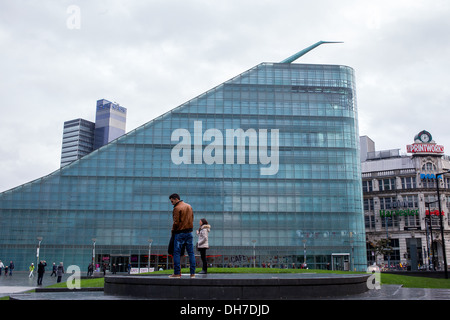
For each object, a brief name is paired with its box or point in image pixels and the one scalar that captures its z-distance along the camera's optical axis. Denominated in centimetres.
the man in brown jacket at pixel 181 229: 1247
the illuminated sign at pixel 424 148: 8725
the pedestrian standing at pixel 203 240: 1486
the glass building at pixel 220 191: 6464
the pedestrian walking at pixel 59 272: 3247
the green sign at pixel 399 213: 8471
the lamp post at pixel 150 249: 5925
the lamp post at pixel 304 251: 6445
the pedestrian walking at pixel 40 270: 3128
